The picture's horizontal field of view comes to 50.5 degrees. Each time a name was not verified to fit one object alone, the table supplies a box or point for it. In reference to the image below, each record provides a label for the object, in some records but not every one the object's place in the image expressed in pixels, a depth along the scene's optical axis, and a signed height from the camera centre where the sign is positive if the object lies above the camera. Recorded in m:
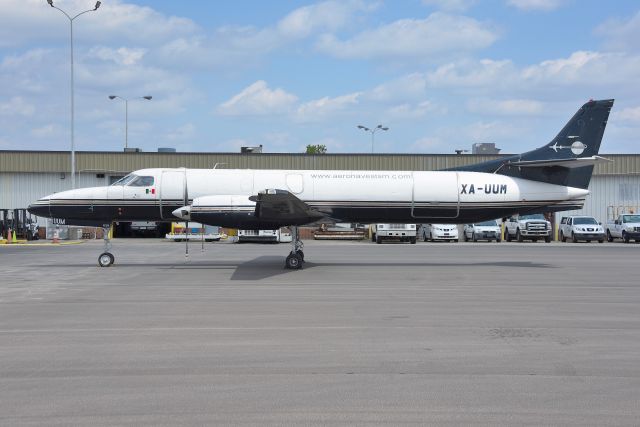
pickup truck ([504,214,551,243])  42.34 -0.75
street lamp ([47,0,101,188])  38.31 +4.15
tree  124.00 +13.11
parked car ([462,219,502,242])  43.06 -0.93
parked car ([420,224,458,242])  41.84 -0.94
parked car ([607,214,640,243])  41.03 -0.72
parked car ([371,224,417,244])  38.50 -0.74
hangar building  48.78 +3.93
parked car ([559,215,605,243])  41.34 -0.78
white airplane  21.48 +0.90
